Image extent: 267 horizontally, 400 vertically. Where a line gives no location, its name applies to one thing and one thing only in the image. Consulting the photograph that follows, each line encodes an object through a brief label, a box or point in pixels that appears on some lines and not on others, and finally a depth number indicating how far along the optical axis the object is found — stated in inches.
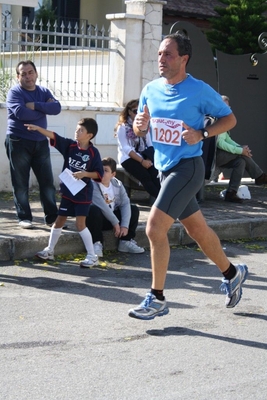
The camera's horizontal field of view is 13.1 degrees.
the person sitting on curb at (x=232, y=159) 629.8
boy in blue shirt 425.9
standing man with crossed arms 472.9
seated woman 556.9
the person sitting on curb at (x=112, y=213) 459.2
